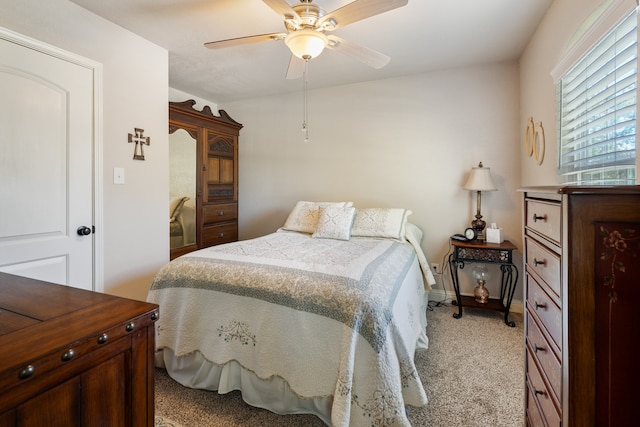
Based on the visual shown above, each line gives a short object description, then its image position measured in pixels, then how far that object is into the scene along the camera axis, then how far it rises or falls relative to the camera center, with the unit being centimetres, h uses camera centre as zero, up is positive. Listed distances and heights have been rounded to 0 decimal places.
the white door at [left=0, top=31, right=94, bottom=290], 172 +30
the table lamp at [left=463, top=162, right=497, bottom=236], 276 +30
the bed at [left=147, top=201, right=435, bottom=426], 131 -60
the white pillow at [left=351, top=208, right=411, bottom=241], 277 -10
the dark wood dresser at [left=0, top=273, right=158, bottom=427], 49 -27
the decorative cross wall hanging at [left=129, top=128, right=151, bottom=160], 240 +59
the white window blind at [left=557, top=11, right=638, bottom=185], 123 +49
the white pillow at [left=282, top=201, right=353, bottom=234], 307 -5
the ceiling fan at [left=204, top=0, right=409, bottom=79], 148 +103
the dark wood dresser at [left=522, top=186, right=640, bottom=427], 64 -20
